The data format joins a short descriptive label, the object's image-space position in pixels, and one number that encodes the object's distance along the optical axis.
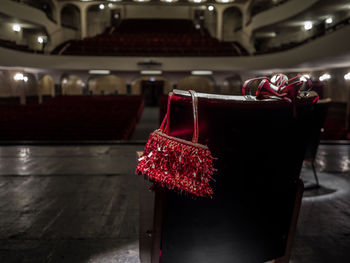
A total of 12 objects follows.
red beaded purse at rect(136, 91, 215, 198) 0.78
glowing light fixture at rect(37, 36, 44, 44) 15.09
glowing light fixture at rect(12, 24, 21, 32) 13.27
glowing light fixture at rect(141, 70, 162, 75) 14.58
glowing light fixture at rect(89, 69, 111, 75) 14.69
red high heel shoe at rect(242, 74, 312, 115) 0.90
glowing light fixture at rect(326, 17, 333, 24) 12.12
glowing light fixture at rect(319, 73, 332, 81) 10.77
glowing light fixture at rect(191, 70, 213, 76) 14.71
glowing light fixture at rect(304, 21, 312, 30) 11.79
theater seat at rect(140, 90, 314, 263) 0.81
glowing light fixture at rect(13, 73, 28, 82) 12.80
